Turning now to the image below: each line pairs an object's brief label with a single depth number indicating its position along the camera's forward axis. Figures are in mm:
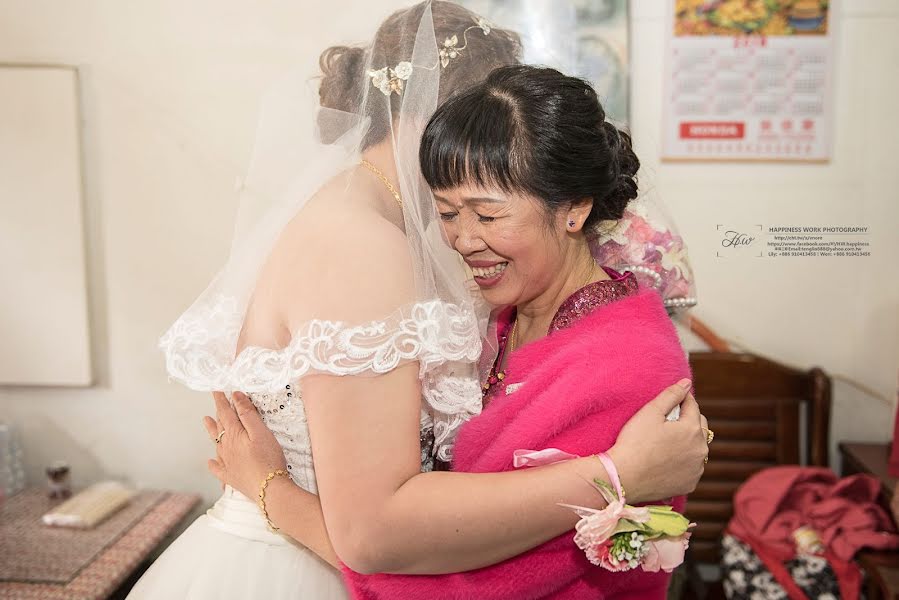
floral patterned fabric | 1882
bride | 901
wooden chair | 2258
